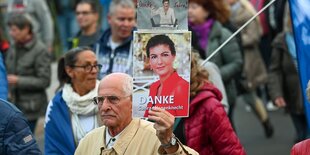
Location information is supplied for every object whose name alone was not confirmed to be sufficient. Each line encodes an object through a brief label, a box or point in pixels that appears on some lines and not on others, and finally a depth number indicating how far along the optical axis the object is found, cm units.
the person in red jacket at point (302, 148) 766
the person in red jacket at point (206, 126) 915
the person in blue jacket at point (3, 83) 1118
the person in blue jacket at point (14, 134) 792
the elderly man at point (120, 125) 808
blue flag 929
